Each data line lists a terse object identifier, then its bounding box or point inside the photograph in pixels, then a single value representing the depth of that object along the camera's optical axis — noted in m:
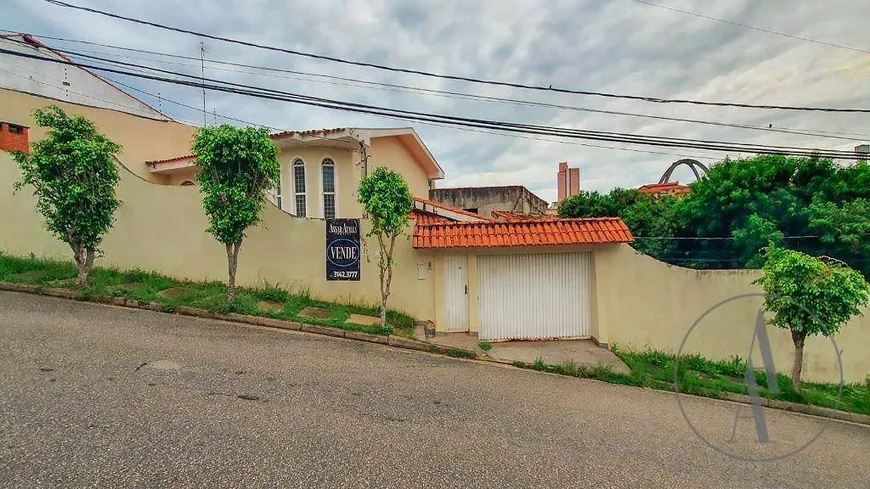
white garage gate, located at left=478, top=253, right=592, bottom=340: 7.91
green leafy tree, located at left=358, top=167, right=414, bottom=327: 6.65
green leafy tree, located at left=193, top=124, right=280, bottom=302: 6.77
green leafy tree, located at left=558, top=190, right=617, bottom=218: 12.91
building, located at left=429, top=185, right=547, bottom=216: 19.55
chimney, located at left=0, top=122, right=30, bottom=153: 9.52
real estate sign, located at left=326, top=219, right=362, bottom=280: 8.00
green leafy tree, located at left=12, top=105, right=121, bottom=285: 6.88
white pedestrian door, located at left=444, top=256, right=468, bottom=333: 7.87
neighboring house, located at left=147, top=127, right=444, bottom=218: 9.85
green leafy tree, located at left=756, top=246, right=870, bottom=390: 5.75
